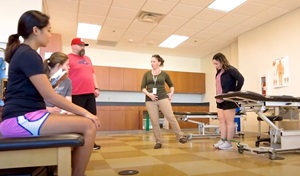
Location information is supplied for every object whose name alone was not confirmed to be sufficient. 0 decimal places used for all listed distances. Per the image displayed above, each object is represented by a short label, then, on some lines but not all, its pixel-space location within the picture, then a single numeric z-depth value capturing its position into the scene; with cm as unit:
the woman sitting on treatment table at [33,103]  127
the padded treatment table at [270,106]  282
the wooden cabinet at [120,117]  695
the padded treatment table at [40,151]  112
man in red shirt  305
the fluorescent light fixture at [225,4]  442
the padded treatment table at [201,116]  521
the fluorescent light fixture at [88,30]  573
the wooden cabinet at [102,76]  732
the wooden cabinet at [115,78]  746
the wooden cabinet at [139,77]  775
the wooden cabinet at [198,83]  845
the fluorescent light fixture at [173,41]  660
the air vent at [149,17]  500
